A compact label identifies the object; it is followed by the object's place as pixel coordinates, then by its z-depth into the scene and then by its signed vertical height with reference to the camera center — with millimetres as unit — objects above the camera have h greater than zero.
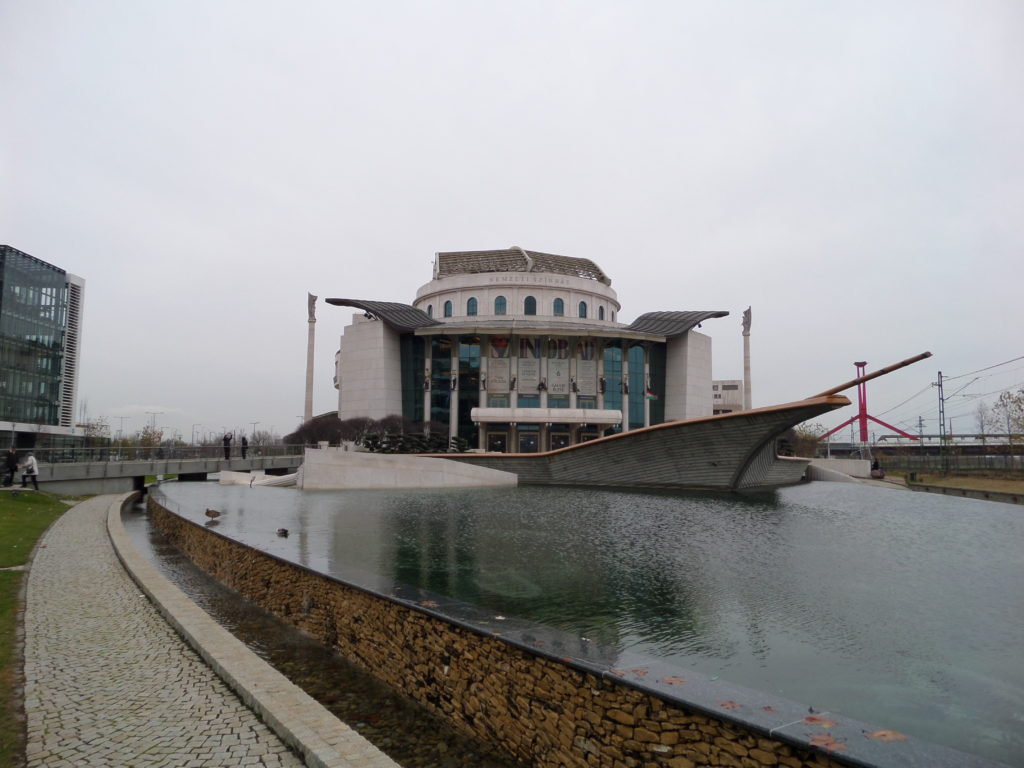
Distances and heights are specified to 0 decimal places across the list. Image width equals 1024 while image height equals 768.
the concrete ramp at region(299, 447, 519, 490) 28531 -1603
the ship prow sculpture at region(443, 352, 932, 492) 22141 -703
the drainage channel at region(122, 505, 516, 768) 4738 -2412
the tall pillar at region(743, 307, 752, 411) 56094 +7597
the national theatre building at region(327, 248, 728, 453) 49250 +6393
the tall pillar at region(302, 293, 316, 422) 54281 +7966
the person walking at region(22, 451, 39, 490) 20000 -1058
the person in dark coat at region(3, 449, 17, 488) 20816 -976
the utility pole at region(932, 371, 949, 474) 38412 -382
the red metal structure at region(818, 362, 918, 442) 83306 +4348
